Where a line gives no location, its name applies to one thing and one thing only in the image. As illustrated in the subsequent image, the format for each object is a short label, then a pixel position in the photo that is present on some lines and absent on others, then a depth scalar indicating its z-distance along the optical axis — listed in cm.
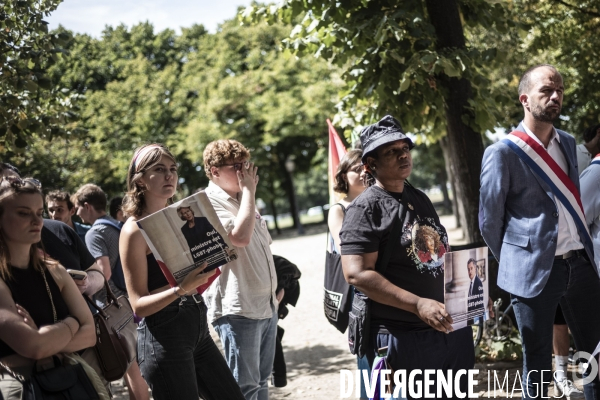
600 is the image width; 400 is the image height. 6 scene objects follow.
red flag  712
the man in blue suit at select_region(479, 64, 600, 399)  419
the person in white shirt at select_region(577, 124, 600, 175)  641
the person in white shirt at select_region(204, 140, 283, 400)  453
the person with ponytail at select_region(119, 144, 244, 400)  372
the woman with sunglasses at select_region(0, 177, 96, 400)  299
